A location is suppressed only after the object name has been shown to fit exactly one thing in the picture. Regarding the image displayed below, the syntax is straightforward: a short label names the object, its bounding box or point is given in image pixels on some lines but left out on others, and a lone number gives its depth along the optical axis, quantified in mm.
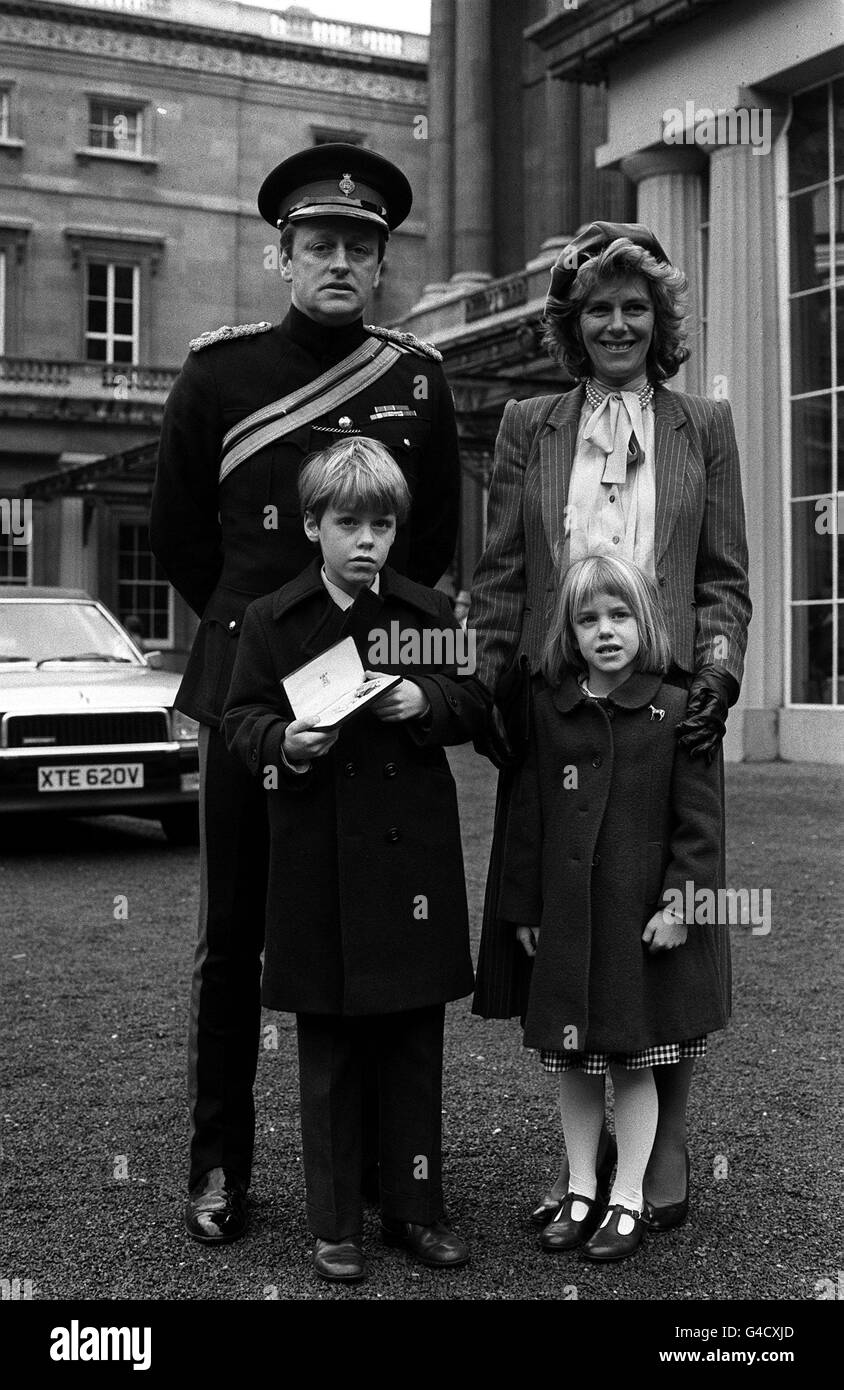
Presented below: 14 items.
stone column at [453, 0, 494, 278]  30812
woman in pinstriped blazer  3404
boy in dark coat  3172
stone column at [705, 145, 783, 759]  14719
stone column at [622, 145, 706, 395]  15722
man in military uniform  3443
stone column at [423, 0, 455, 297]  31938
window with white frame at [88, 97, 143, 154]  34375
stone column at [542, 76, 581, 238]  28484
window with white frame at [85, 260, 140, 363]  34406
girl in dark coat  3240
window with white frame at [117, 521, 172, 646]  33656
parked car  9094
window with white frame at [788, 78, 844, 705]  14375
